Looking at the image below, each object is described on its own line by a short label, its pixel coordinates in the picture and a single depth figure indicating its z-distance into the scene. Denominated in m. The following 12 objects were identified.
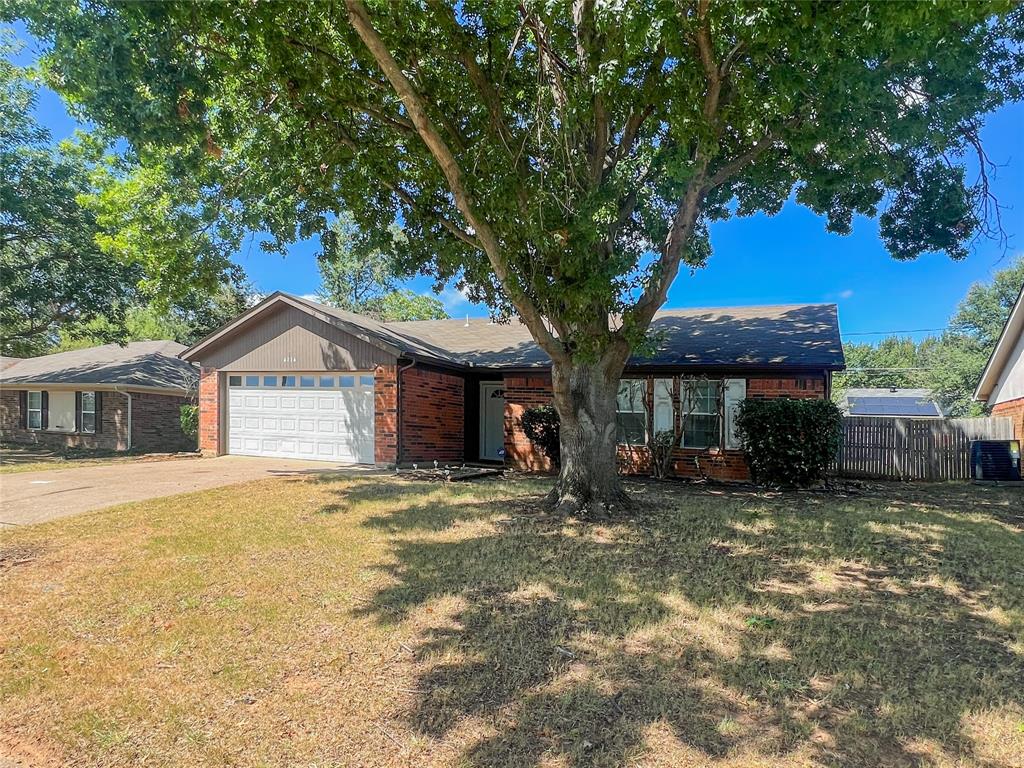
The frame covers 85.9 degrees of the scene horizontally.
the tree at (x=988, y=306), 33.81
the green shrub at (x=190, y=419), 17.78
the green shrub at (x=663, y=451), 11.28
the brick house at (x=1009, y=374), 13.34
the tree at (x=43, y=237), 15.48
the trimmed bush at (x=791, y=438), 9.51
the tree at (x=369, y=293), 30.61
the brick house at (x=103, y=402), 17.98
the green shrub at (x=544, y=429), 11.67
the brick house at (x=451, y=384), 11.26
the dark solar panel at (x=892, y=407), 31.22
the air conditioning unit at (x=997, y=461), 11.34
